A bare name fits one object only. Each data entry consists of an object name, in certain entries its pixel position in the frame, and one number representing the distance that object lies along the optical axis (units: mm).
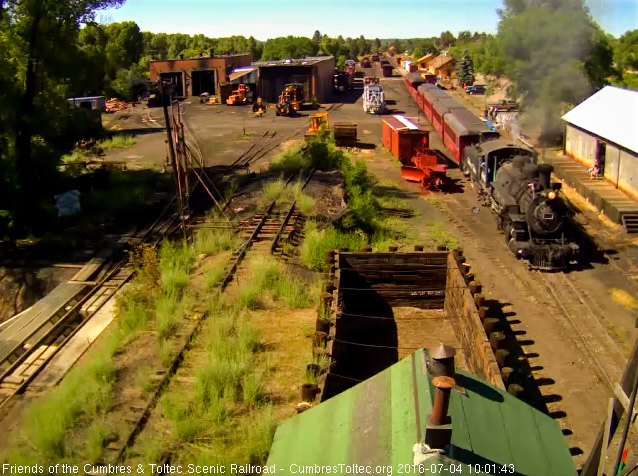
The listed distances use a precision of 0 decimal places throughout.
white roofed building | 21498
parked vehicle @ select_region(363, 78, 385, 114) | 45000
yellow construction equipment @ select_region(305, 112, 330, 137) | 35656
